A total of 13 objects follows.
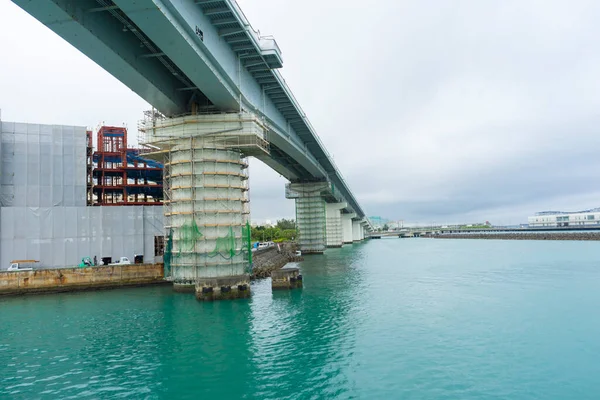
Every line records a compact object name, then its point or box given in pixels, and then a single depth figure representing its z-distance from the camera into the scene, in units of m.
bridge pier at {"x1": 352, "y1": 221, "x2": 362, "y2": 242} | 168.49
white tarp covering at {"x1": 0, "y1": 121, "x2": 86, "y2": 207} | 44.66
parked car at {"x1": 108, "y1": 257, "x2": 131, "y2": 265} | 37.23
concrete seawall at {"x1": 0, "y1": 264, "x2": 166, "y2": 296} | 31.25
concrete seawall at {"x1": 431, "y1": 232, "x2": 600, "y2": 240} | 111.03
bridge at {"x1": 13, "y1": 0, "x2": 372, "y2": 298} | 18.75
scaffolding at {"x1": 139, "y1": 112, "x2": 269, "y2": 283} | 29.50
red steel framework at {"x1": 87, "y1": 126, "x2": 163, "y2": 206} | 68.25
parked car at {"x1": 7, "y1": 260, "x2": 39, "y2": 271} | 33.78
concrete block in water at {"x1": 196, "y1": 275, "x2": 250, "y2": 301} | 27.70
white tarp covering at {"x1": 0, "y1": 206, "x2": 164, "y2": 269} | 34.59
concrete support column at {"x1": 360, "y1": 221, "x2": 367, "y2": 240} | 187.38
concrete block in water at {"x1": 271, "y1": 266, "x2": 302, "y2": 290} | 32.19
